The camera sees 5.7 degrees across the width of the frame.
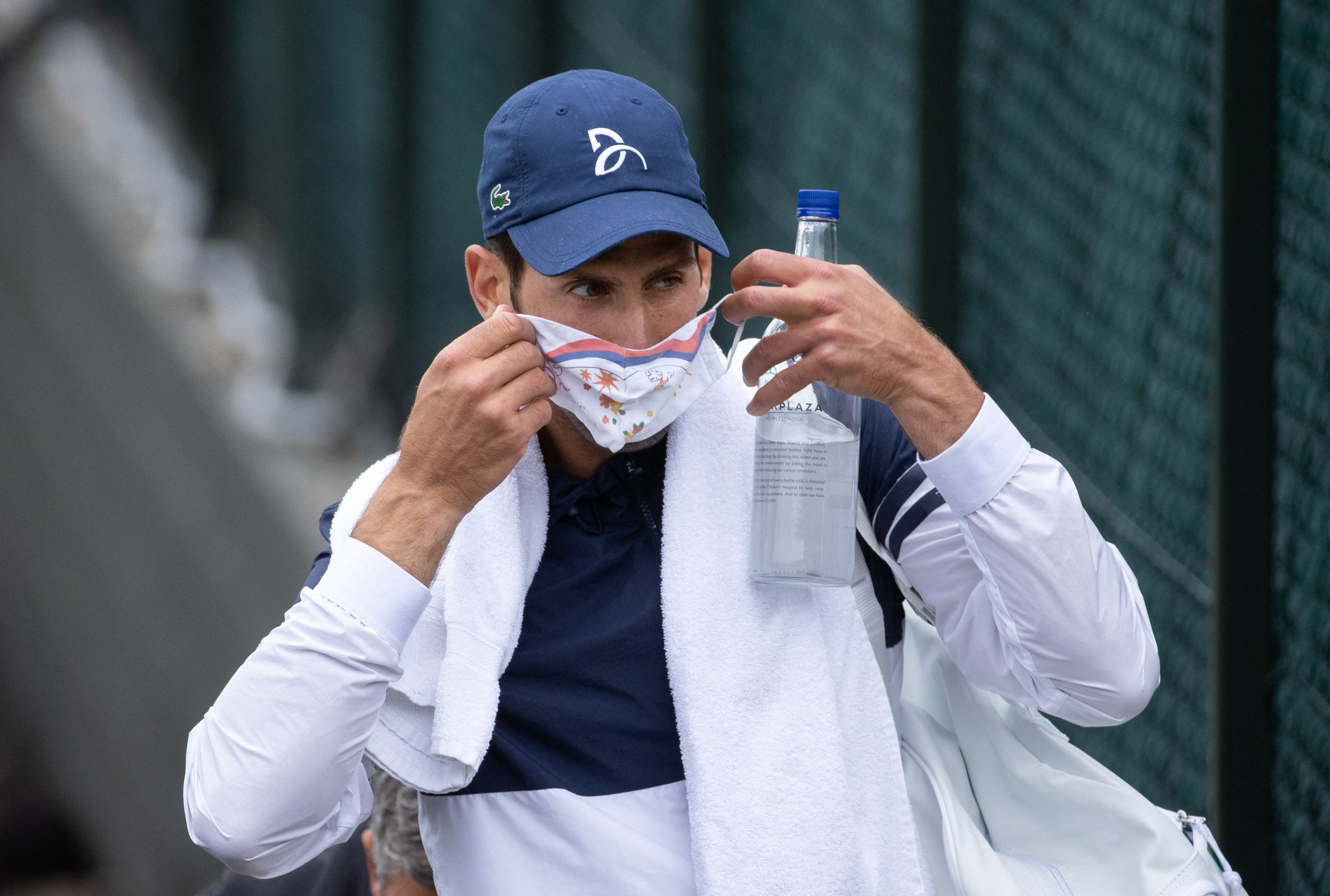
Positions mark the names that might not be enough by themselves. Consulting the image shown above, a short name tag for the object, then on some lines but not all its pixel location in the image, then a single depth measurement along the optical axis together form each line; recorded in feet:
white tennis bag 30.72
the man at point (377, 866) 31.37
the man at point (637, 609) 30.60
